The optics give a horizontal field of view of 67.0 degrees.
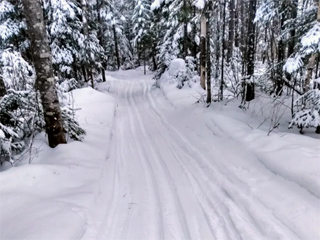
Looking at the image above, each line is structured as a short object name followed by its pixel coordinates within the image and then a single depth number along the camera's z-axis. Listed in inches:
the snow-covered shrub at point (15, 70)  269.4
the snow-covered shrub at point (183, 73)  565.9
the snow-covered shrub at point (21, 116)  201.7
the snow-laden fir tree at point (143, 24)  1148.5
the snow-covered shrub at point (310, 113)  198.2
